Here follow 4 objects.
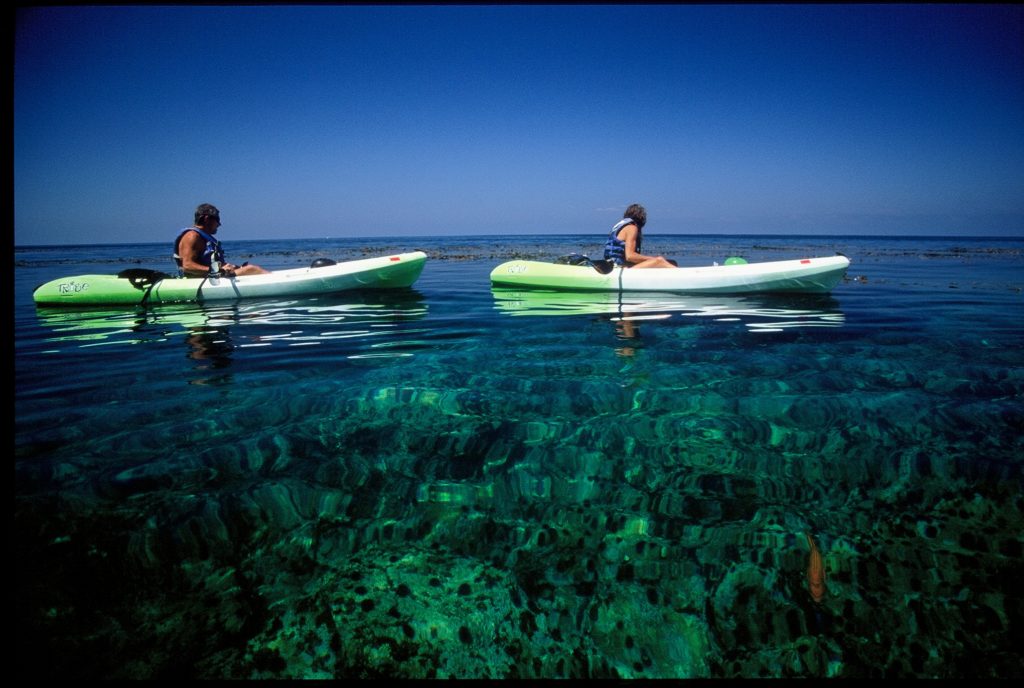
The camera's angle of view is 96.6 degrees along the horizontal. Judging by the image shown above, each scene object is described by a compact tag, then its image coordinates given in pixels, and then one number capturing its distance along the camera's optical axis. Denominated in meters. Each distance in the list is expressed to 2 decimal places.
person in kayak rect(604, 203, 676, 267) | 10.03
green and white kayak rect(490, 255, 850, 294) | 8.95
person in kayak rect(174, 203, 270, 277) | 9.26
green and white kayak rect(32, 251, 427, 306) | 9.24
